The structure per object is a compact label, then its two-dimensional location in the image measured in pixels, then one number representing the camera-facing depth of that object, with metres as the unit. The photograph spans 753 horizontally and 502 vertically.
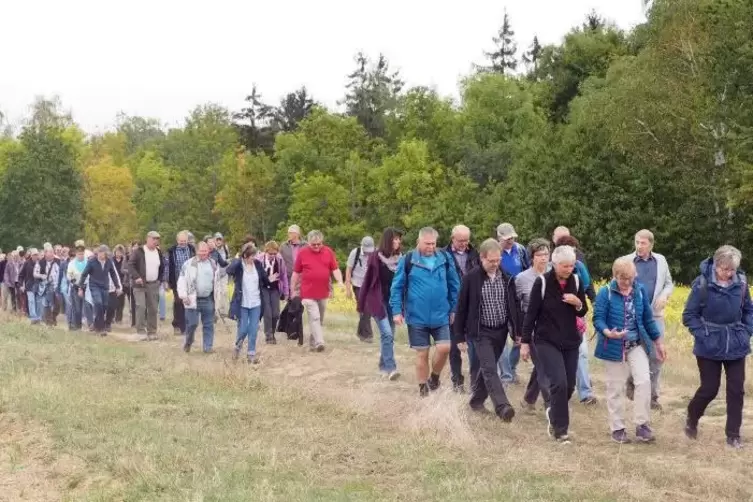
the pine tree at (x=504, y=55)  69.12
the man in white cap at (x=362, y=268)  15.54
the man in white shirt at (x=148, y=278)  16.53
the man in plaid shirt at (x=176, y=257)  16.66
